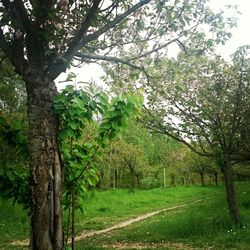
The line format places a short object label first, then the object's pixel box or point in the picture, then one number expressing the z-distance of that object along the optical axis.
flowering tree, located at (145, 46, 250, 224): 9.92
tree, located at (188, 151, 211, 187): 32.18
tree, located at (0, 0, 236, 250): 3.75
